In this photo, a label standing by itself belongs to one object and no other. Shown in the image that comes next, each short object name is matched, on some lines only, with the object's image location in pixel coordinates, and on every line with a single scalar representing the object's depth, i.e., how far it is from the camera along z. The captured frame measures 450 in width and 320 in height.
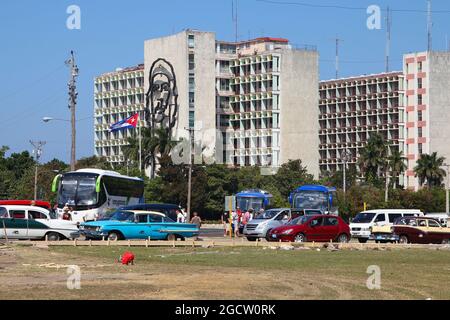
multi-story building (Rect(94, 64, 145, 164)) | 165.25
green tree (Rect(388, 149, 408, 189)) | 136.25
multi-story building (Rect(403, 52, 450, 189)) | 147.50
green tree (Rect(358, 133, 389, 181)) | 137.88
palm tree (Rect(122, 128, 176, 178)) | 133.38
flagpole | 131.98
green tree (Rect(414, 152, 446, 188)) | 136.88
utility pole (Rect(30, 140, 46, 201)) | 118.76
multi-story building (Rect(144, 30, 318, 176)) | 148.00
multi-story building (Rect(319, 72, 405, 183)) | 153.38
